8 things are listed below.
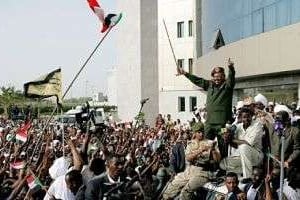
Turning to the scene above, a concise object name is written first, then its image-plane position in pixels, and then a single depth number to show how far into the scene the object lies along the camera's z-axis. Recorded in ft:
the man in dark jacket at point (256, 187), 22.55
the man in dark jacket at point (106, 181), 22.22
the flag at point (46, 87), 32.10
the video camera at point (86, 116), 36.15
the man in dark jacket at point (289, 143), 24.86
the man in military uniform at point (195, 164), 25.65
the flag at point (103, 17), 33.67
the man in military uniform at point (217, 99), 26.94
